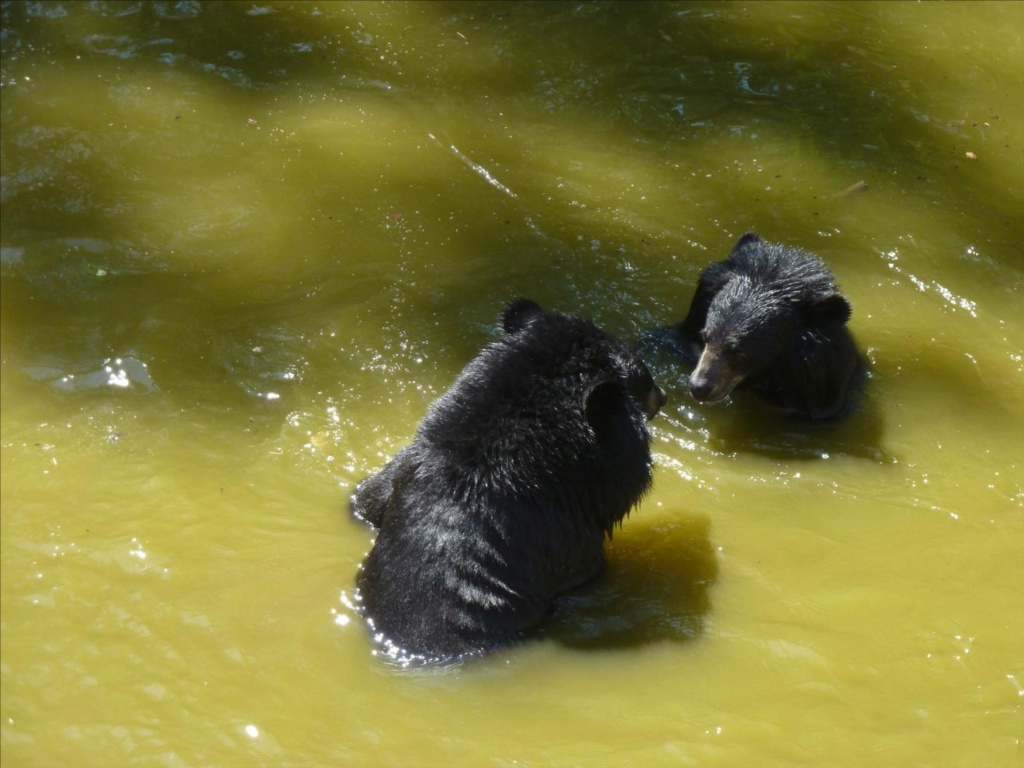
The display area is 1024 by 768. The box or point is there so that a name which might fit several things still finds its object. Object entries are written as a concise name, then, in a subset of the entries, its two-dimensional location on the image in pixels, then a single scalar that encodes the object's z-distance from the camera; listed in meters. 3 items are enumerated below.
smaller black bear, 13.52
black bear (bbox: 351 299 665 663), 10.23
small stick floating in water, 16.98
